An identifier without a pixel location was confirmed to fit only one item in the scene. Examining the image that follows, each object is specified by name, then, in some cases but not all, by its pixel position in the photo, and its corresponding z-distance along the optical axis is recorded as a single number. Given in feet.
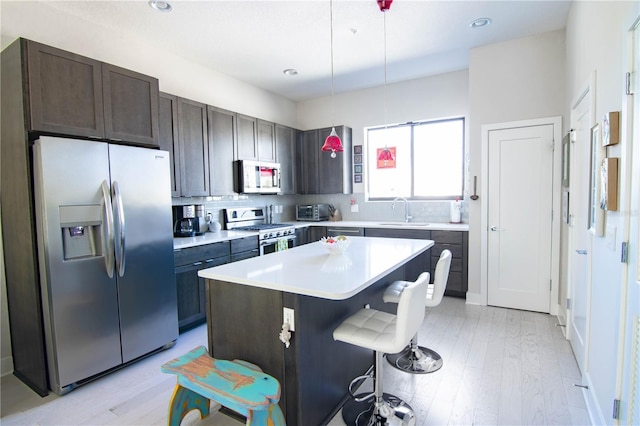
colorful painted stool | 4.76
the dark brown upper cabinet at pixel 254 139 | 14.08
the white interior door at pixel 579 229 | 7.50
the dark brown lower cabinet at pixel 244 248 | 12.03
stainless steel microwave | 13.83
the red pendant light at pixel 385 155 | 11.30
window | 15.33
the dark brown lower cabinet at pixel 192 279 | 10.34
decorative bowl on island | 7.75
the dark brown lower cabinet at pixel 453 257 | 13.30
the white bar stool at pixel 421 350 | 7.42
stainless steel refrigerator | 7.30
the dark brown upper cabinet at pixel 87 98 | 7.21
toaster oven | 17.25
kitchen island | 5.59
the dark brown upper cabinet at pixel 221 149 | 12.82
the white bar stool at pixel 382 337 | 5.24
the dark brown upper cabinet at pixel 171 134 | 10.96
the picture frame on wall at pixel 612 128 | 5.07
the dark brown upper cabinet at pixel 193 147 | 11.66
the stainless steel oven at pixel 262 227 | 13.46
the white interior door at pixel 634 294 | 4.30
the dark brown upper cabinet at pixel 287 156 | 16.37
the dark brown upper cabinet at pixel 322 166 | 16.99
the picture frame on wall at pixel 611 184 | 5.04
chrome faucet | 16.12
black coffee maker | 12.16
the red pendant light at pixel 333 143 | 8.96
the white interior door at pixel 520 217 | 11.60
